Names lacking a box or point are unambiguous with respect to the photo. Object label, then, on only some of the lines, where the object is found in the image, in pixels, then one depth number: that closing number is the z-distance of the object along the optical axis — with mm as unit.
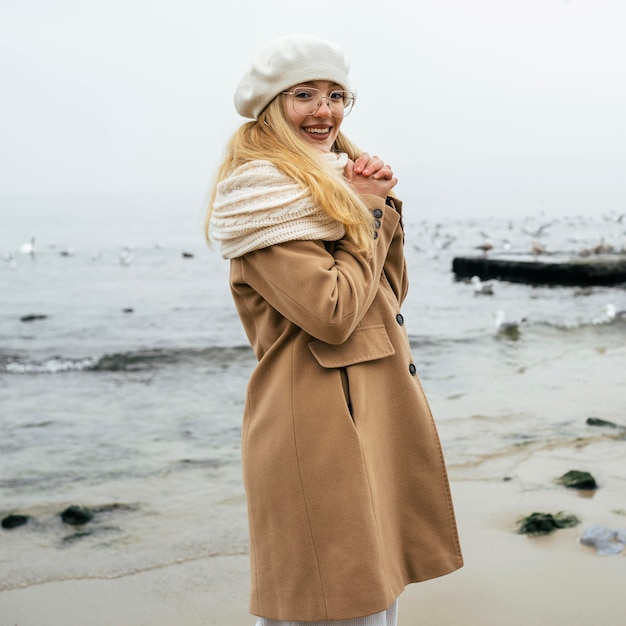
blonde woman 1805
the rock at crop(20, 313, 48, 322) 13875
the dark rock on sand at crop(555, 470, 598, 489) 4141
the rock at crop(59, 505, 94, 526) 4266
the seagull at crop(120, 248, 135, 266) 21641
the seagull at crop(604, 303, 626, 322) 11340
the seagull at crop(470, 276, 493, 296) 14719
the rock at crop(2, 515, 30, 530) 4215
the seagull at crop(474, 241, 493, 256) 18328
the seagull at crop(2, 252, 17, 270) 21931
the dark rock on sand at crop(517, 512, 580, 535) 3564
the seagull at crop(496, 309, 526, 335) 11211
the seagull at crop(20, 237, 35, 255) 24936
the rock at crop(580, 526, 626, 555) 3279
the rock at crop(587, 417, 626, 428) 5492
